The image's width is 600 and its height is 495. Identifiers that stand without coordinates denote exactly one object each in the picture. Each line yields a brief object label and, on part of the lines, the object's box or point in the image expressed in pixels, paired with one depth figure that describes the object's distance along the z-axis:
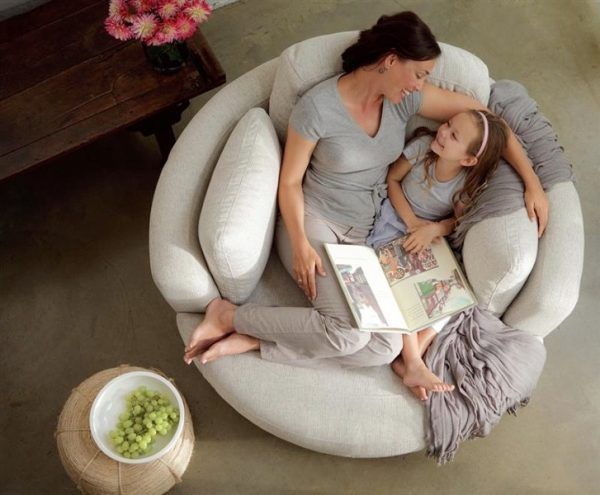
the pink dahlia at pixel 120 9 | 1.80
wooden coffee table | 1.89
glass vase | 1.92
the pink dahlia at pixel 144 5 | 1.78
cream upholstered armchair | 1.64
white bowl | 1.63
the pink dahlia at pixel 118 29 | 1.80
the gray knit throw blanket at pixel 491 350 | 1.65
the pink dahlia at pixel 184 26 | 1.78
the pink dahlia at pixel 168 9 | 1.77
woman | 1.64
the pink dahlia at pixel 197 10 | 1.79
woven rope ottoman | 1.67
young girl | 1.70
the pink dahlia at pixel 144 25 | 1.77
